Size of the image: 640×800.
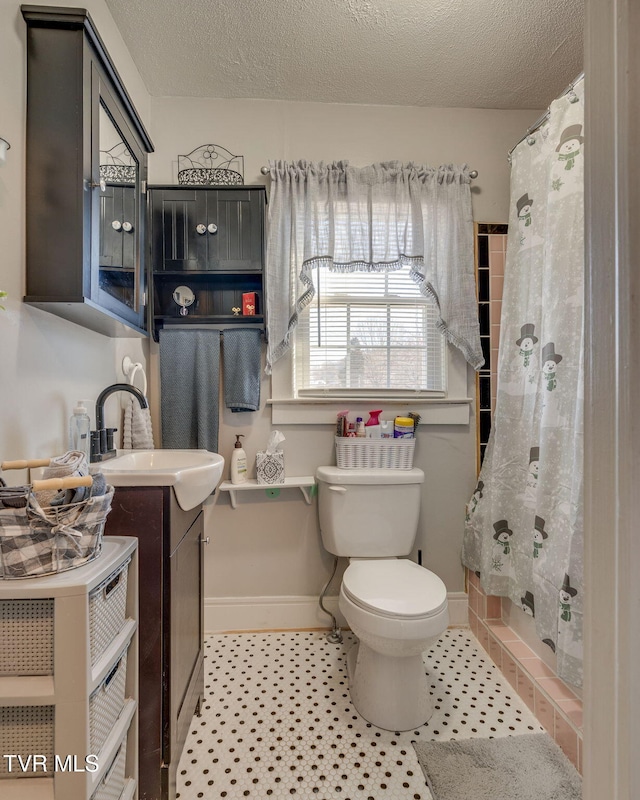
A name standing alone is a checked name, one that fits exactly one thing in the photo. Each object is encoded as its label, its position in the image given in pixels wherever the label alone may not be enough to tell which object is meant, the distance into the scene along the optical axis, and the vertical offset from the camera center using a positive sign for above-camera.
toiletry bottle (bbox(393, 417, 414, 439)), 1.81 -0.12
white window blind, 1.91 +0.33
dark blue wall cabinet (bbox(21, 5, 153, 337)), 0.97 +0.63
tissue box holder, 1.80 -0.31
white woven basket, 1.78 -0.24
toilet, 1.25 -0.67
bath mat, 1.09 -1.12
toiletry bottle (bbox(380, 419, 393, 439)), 1.82 -0.13
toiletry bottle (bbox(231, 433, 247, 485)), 1.80 -0.30
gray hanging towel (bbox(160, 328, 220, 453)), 1.77 +0.08
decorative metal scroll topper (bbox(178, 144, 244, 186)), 1.85 +1.18
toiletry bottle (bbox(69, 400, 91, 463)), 1.12 -0.08
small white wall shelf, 1.78 -0.39
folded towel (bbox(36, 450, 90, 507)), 0.71 -0.13
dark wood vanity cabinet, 0.94 -0.56
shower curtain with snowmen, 1.25 -0.01
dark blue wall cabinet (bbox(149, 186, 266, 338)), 1.72 +0.78
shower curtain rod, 1.33 +1.12
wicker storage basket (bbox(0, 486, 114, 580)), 0.66 -0.24
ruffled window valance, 1.79 +0.81
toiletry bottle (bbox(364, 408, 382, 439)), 1.81 -0.11
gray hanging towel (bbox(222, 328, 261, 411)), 1.79 +0.18
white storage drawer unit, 0.63 -0.47
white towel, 1.47 -0.10
